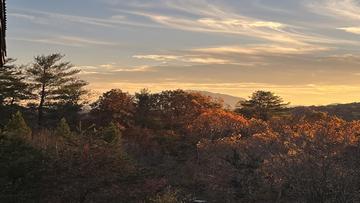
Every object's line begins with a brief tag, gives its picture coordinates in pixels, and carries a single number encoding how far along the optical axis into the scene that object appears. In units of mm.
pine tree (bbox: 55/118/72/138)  40219
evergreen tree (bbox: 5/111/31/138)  39269
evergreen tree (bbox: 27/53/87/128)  65125
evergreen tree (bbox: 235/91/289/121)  84500
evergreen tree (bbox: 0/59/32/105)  61562
